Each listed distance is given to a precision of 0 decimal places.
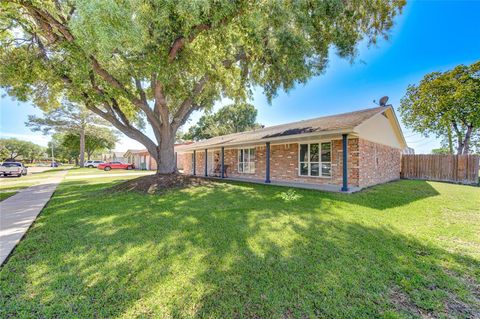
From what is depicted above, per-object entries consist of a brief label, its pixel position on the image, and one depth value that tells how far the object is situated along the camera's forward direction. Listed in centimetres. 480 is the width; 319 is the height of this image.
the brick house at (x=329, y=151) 916
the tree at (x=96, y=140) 3638
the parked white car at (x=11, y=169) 1932
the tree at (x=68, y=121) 2992
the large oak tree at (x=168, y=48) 572
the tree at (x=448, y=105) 1553
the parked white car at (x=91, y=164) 3703
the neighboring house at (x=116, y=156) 5429
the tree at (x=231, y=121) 3538
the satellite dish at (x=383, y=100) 1169
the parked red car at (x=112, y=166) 2916
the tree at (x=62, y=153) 4447
